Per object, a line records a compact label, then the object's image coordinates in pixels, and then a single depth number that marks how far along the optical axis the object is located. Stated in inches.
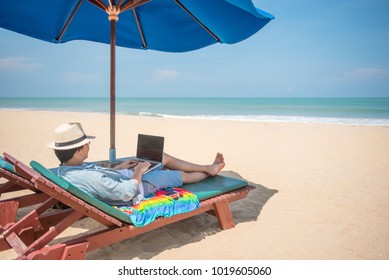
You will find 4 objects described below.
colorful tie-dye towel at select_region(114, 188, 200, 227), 95.7
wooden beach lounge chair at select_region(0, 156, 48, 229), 105.1
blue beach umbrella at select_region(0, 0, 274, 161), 136.3
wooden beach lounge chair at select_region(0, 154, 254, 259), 77.0
